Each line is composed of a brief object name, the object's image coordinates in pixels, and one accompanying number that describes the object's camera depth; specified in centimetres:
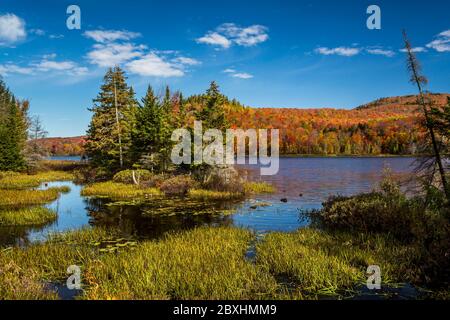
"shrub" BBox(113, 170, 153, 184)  3944
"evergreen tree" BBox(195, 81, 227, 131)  3744
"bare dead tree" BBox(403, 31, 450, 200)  1688
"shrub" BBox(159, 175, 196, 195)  3444
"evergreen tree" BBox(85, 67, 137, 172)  4528
